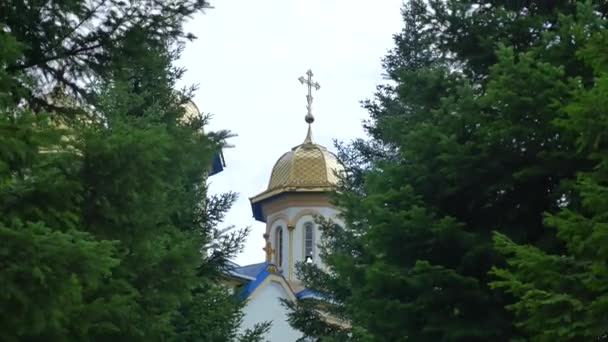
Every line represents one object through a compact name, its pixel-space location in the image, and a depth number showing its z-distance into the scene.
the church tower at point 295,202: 81.00
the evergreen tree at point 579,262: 15.99
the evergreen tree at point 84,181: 13.89
